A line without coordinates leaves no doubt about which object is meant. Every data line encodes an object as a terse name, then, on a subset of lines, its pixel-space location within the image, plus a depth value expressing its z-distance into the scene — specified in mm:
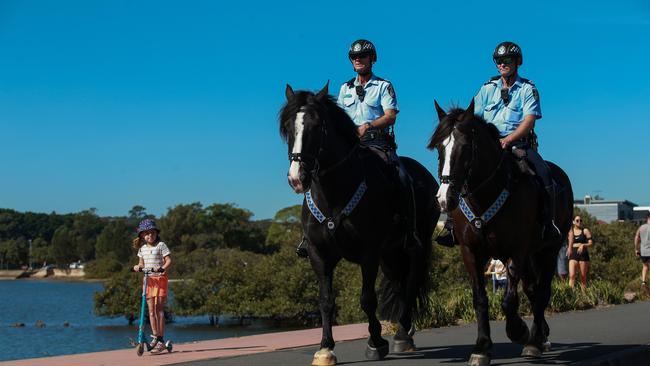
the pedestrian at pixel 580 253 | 21641
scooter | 10977
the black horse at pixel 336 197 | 8724
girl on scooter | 11945
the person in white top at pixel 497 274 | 20297
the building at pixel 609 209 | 149750
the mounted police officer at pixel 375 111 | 10094
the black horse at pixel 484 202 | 8453
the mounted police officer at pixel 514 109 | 9719
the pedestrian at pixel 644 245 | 23103
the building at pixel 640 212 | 167750
